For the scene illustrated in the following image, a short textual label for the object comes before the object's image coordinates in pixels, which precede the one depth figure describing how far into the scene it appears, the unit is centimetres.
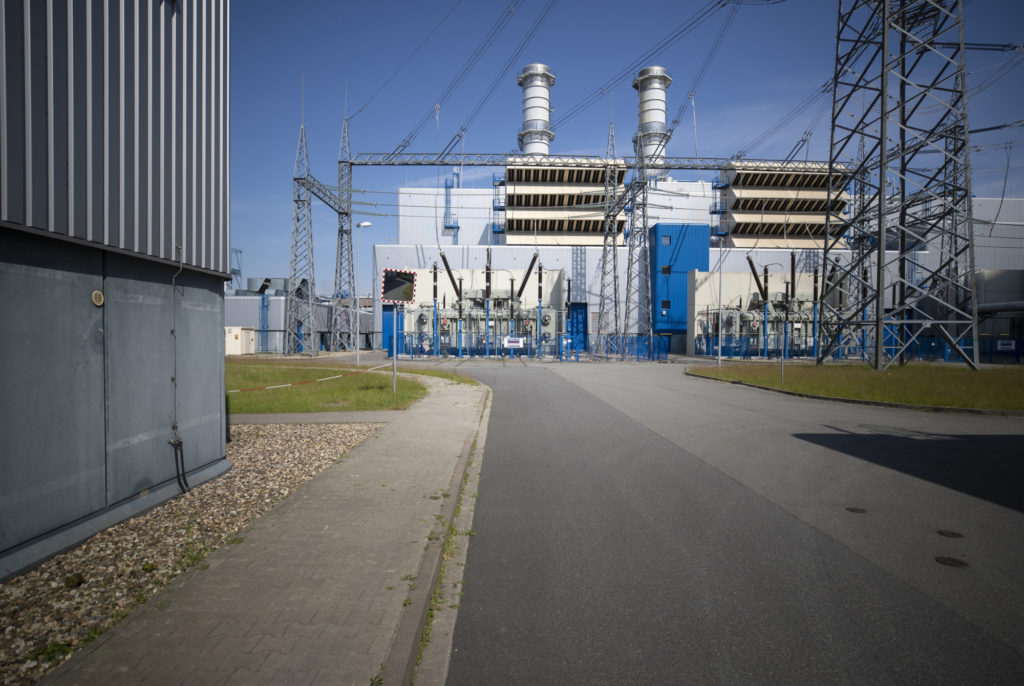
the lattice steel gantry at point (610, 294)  3938
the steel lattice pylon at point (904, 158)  2355
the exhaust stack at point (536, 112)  5662
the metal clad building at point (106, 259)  409
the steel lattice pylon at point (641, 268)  3872
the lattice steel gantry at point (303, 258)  3738
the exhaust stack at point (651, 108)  5572
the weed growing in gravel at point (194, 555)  422
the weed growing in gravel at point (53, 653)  298
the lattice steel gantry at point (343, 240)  4047
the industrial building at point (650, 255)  4250
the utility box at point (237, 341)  4253
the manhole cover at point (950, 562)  420
